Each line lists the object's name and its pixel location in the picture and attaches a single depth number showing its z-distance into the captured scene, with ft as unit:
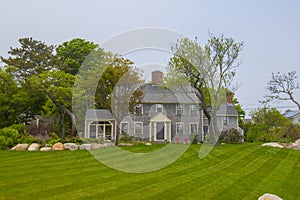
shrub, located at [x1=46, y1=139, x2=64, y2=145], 49.71
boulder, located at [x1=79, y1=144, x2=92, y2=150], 47.38
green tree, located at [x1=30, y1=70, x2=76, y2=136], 64.13
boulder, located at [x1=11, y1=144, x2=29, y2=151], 46.08
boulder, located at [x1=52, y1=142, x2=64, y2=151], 46.17
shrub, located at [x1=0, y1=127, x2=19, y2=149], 48.15
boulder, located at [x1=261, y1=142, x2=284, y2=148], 61.90
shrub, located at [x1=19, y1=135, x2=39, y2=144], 50.27
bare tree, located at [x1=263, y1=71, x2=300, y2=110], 89.92
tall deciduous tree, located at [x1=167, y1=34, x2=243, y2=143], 61.21
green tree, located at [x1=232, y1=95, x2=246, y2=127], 136.13
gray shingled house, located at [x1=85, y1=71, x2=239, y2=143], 79.15
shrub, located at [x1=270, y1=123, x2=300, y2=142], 81.10
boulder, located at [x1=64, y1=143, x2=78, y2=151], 46.59
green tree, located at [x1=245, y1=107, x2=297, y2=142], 83.31
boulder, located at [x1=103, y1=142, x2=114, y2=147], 51.53
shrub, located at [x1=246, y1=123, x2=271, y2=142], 84.02
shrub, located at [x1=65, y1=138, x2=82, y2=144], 53.19
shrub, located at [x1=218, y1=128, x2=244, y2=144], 72.89
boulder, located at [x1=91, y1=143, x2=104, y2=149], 48.28
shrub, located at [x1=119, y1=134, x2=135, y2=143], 64.54
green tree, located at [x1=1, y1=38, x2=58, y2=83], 82.23
